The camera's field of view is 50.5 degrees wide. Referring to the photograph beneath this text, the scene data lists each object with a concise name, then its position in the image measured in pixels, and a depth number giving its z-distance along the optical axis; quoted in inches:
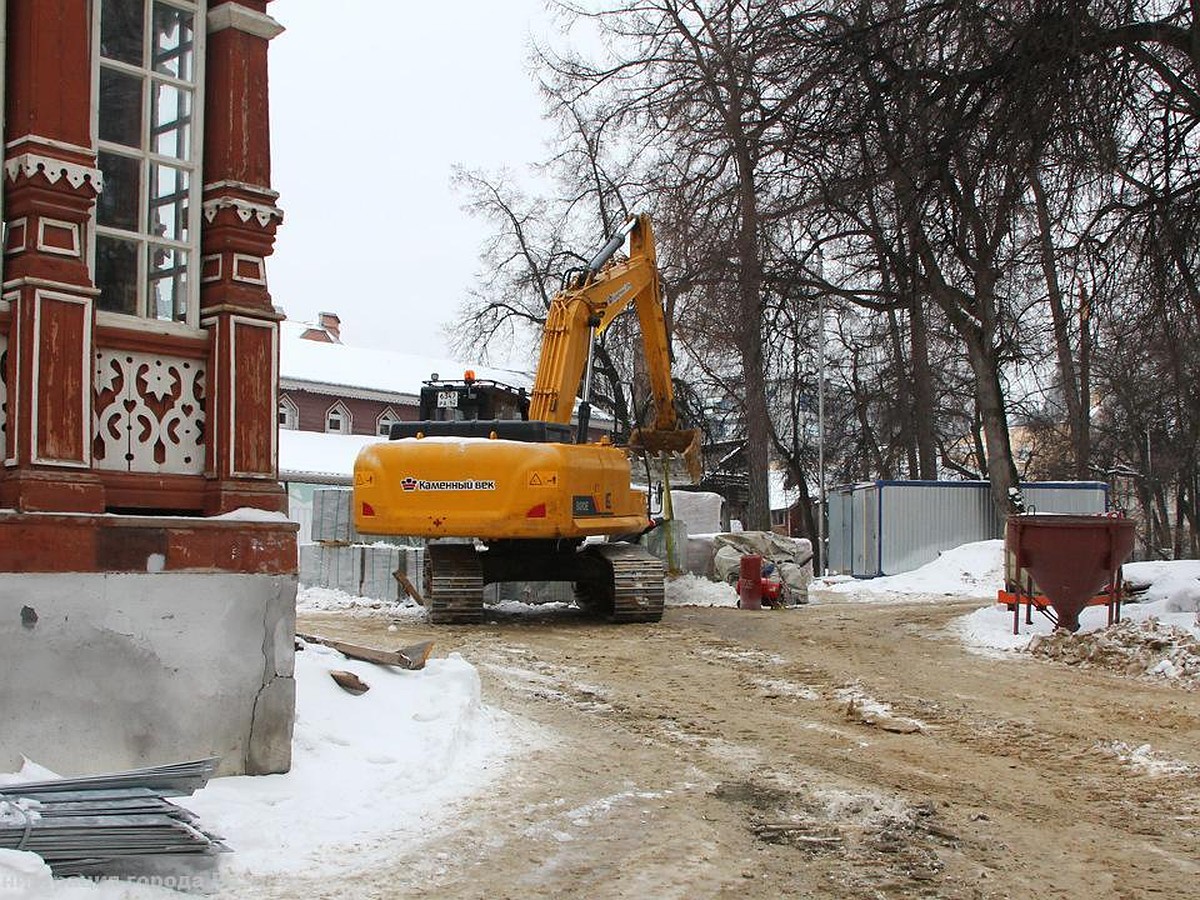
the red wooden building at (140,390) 220.8
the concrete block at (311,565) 764.6
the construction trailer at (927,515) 1101.1
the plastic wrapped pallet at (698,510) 950.4
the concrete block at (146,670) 215.0
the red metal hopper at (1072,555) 492.1
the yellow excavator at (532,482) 544.7
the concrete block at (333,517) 764.0
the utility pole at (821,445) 1210.6
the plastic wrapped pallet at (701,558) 823.7
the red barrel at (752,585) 698.8
